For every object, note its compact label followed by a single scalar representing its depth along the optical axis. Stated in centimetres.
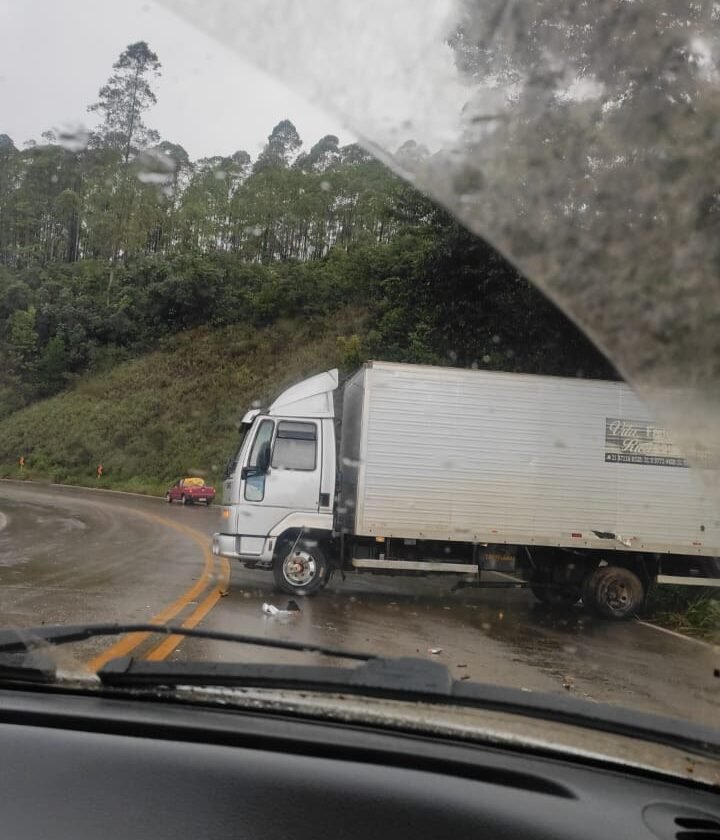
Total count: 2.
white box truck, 1097
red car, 2534
